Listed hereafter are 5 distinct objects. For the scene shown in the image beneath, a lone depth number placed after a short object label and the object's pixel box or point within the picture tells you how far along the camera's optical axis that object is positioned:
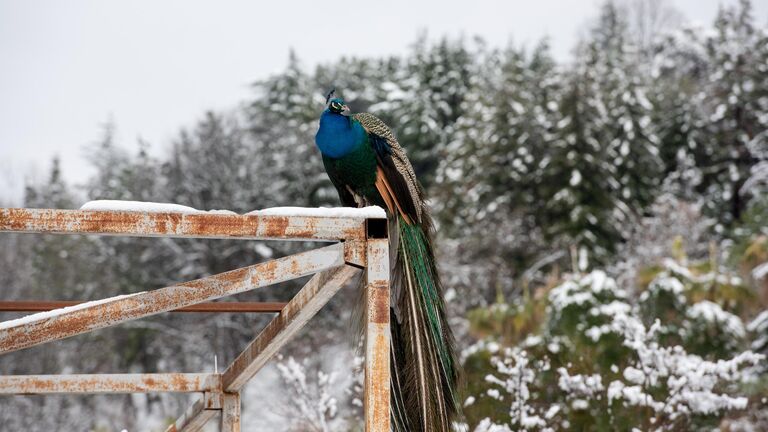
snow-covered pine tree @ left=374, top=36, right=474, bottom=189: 63.25
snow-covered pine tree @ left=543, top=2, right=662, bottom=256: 50.56
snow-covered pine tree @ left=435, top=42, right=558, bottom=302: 50.81
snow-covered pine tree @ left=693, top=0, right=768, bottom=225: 57.78
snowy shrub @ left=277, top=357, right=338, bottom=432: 17.66
